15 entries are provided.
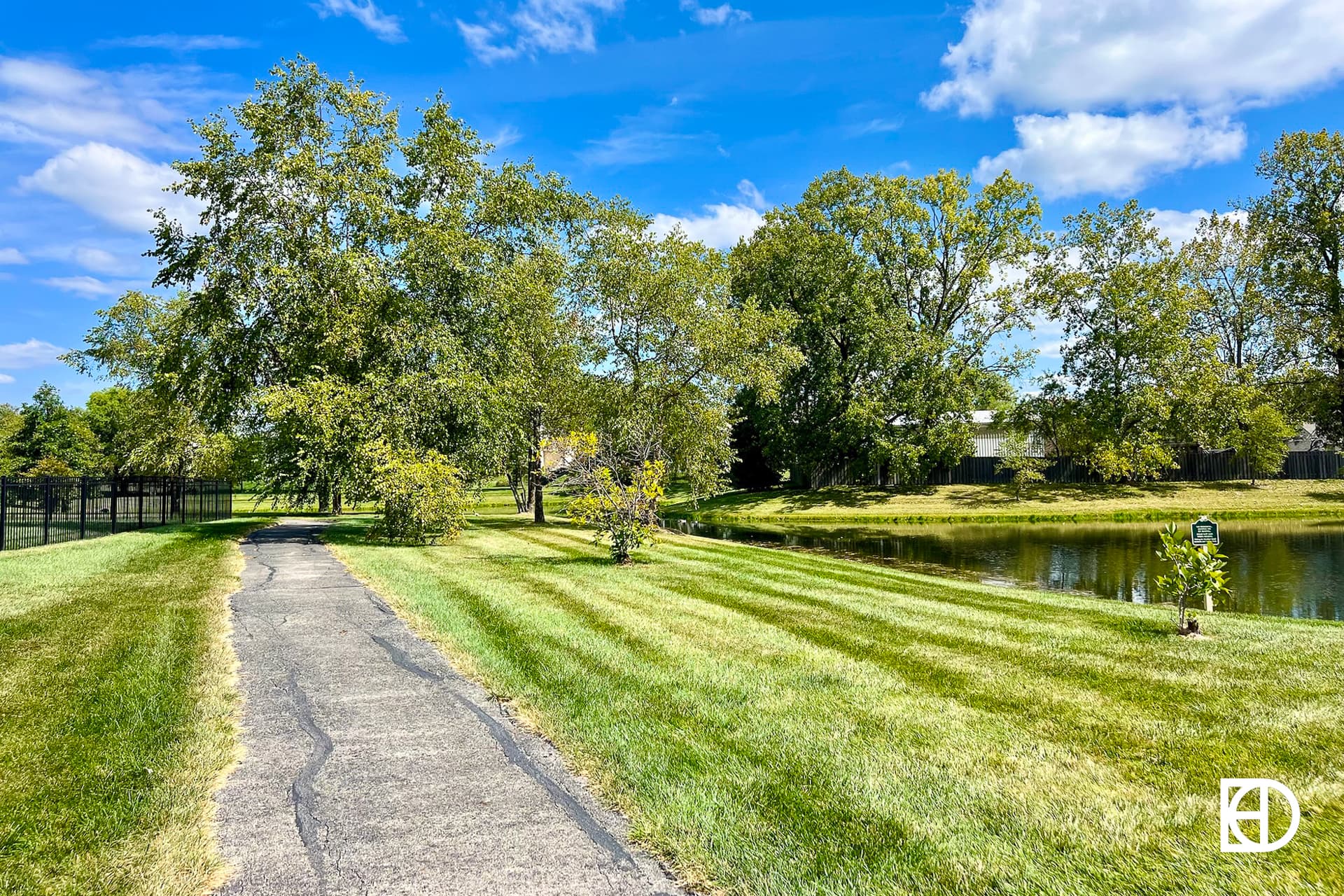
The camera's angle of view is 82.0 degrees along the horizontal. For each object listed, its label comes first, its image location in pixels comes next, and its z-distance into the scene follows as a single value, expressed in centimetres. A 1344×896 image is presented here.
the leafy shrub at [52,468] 4938
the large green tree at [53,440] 5250
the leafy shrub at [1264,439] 3800
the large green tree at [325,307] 1948
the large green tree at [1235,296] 4200
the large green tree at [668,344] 2753
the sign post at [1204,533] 932
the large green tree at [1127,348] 3969
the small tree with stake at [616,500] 1410
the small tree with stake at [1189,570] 841
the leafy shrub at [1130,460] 3888
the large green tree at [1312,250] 3803
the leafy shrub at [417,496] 1833
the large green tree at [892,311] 3972
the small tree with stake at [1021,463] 4000
